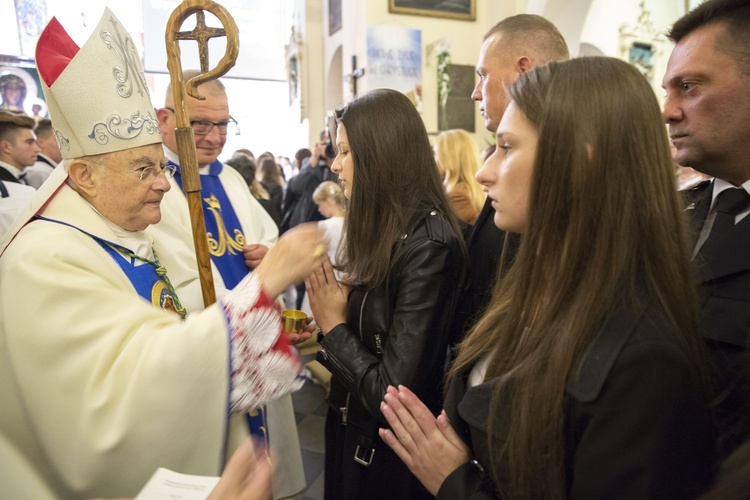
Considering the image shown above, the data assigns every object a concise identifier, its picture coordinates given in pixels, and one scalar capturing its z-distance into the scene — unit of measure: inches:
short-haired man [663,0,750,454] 49.1
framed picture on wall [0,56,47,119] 447.5
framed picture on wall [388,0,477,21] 333.1
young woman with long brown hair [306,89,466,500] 62.2
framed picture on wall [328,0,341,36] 423.8
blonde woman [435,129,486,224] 130.8
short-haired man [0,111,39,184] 171.5
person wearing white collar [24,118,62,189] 203.8
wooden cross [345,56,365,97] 326.3
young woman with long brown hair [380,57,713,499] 35.1
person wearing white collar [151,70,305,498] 90.2
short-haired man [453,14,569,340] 74.5
